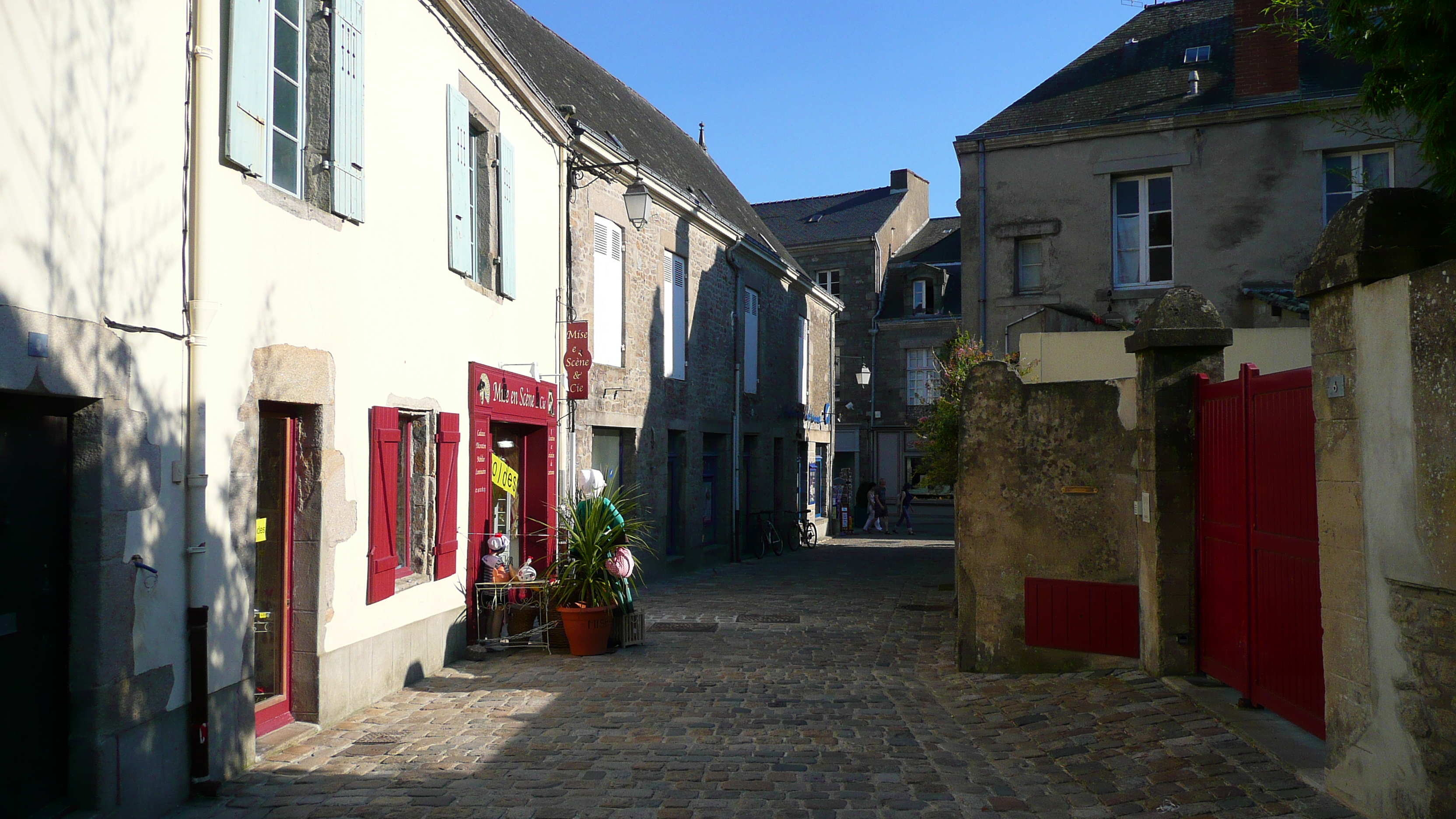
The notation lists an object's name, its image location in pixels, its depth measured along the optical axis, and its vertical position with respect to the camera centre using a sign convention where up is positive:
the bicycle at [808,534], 23.02 -2.02
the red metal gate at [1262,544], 5.06 -0.55
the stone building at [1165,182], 13.70 +3.39
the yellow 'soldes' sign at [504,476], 10.26 -0.33
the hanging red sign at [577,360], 11.82 +0.91
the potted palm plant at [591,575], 9.16 -1.15
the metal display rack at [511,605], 9.28 -1.45
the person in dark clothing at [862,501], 32.31 -1.85
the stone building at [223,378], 4.30 +0.34
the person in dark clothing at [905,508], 28.64 -1.83
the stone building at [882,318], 33.81 +3.89
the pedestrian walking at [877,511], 28.45 -1.87
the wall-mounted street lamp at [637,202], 13.03 +2.93
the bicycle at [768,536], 20.31 -1.83
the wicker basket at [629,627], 9.46 -1.66
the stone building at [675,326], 13.66 +1.84
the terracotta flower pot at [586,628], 9.12 -1.59
